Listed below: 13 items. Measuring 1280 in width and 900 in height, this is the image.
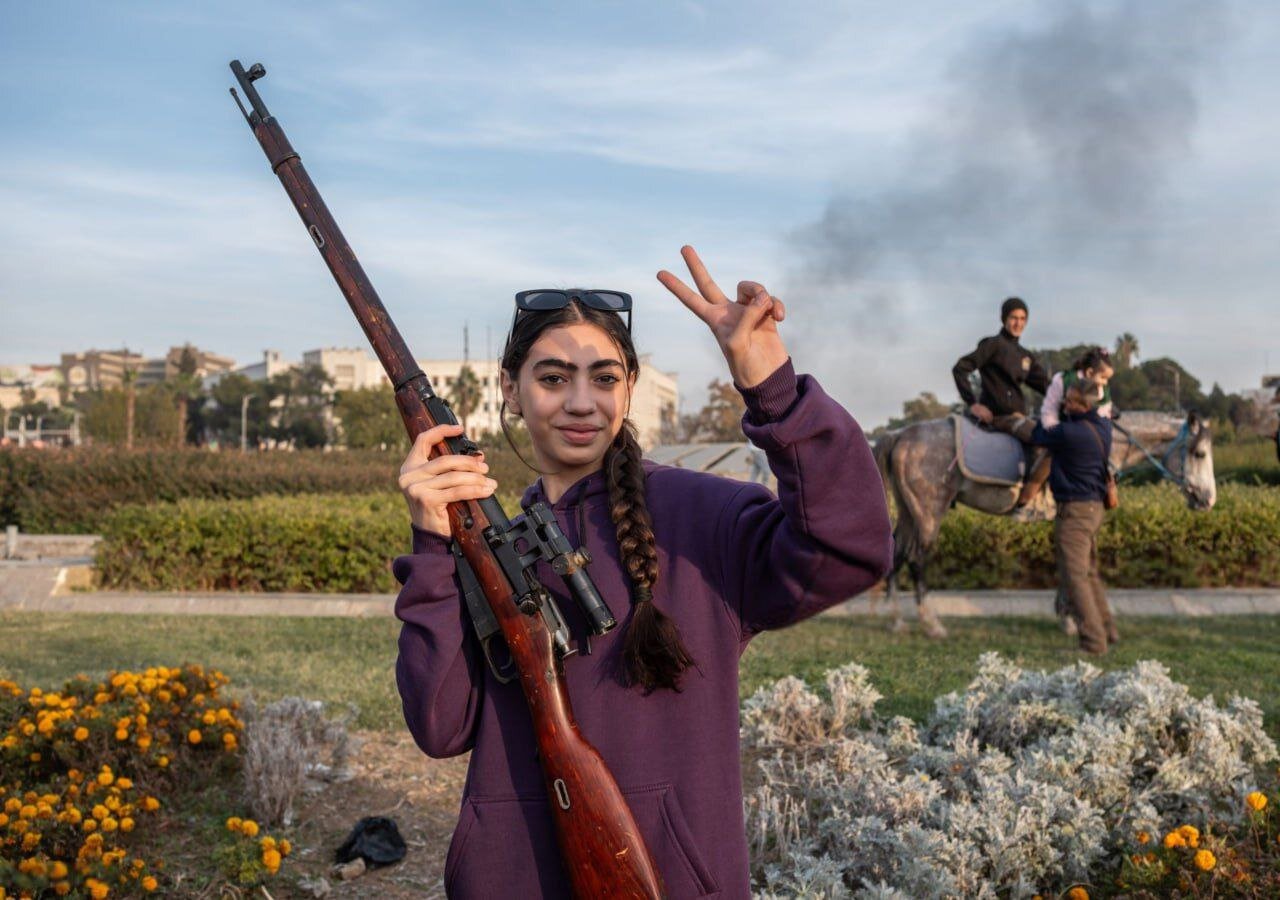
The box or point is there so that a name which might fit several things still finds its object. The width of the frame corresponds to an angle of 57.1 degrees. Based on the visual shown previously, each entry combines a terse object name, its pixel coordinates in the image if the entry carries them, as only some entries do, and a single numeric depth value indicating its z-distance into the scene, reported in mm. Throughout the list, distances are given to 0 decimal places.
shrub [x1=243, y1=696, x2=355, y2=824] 5727
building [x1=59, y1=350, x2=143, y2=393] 185750
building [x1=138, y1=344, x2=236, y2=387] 166375
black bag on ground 5324
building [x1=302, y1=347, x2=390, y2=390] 178125
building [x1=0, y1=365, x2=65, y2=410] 147000
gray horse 10758
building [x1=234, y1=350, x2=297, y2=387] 179375
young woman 2295
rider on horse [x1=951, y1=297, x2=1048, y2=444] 10711
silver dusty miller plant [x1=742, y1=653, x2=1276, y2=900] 4375
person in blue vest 9664
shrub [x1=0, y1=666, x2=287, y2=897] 4469
